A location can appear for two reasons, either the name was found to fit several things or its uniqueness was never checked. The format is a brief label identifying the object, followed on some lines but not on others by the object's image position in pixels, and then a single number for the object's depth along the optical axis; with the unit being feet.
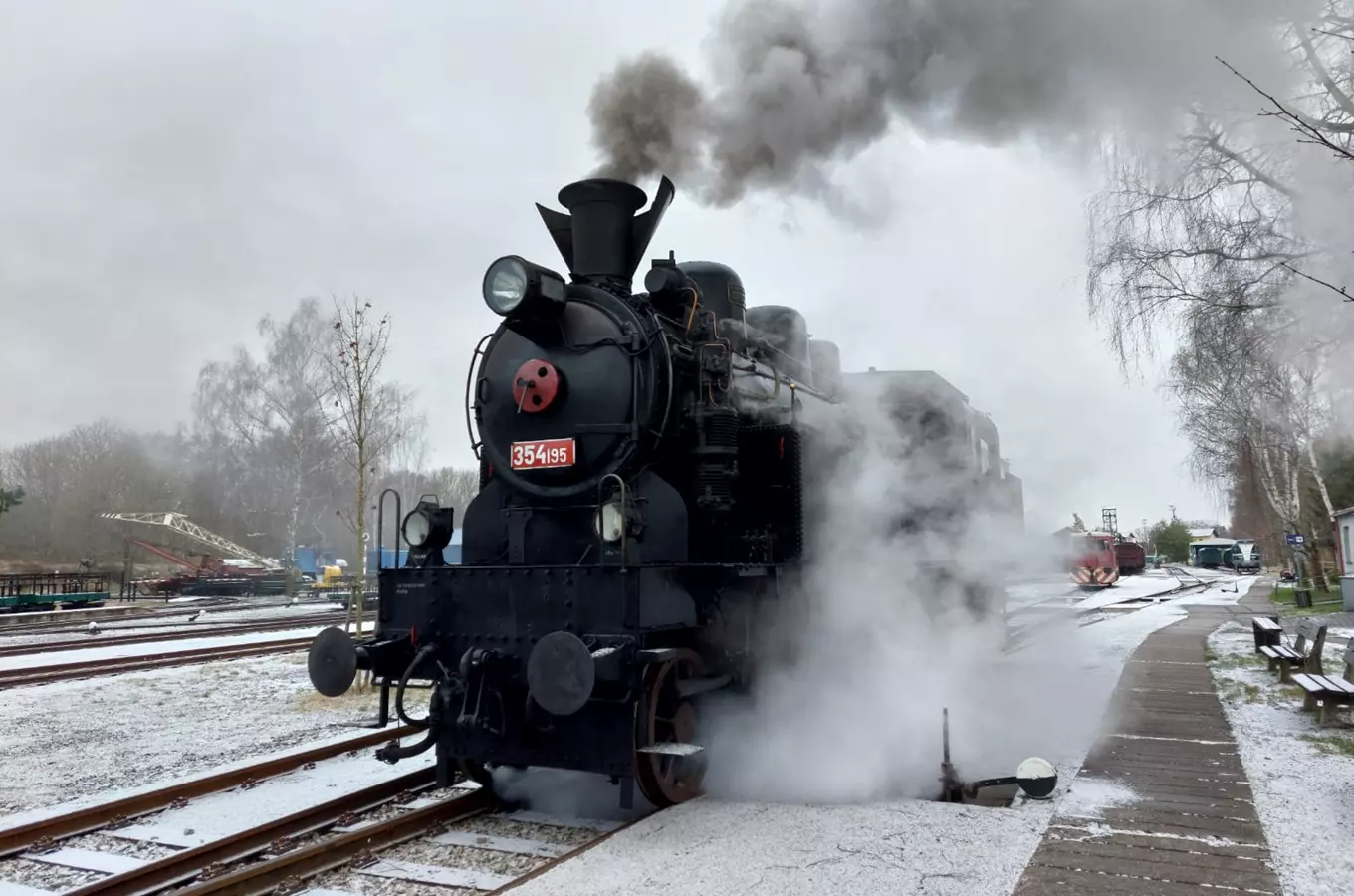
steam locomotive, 15.80
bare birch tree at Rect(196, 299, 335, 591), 109.19
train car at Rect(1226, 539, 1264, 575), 191.50
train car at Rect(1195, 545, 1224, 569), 215.72
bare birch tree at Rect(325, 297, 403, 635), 35.27
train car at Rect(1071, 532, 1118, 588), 99.30
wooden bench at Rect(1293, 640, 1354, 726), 22.34
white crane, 116.57
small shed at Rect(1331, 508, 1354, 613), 78.12
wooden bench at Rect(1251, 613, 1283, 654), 34.54
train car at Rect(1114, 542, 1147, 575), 154.40
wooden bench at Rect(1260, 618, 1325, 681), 29.64
